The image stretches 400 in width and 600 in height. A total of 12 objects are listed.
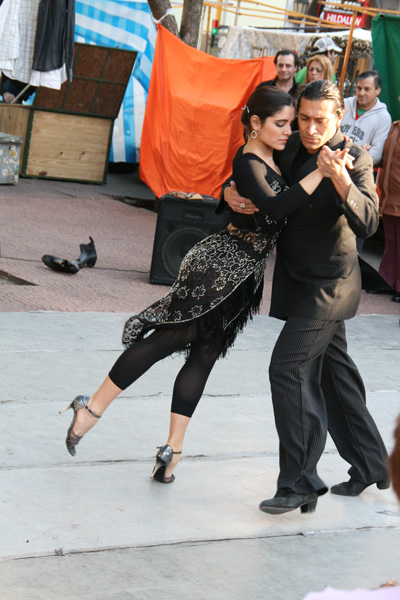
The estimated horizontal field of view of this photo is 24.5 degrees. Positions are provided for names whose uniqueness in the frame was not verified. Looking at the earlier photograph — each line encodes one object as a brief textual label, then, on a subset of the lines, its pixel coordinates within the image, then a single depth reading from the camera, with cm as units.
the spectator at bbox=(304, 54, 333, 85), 800
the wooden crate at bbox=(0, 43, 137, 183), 1416
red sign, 2450
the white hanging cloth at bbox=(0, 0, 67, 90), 1131
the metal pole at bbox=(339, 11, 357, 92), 1109
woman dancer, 389
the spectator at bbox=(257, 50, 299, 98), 917
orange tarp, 1162
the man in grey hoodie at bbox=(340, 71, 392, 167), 897
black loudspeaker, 862
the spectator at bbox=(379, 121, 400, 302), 913
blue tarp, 1600
